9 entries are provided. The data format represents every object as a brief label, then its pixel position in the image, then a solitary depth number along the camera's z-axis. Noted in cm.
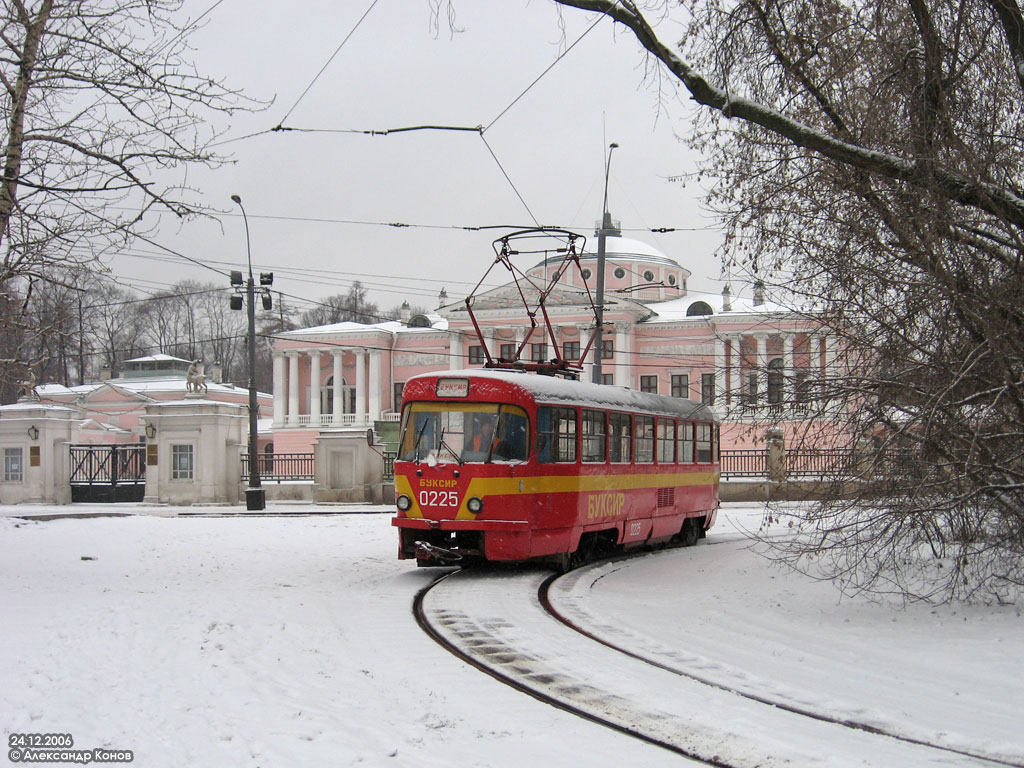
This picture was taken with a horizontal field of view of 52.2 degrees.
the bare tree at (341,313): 9137
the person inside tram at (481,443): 1360
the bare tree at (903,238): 957
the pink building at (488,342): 6469
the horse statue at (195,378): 3381
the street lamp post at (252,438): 3025
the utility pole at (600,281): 2378
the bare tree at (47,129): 1151
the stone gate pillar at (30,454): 3300
